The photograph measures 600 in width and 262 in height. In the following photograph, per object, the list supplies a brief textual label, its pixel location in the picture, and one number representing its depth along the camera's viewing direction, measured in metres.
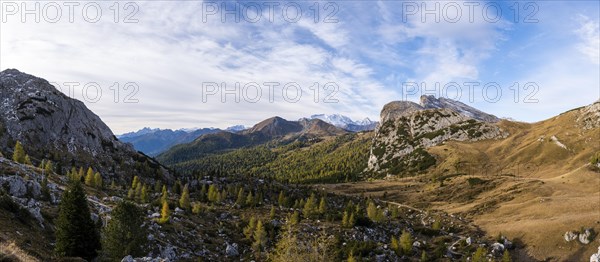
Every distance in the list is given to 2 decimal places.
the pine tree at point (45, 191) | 61.86
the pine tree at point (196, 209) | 84.31
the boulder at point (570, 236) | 77.69
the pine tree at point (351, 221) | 87.44
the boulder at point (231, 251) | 65.68
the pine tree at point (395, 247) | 75.69
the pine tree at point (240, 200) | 104.95
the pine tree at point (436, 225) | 96.18
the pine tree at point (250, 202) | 105.44
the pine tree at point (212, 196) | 109.53
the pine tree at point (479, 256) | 67.49
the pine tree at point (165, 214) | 67.88
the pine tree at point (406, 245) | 76.25
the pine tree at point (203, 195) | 115.67
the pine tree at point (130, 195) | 89.62
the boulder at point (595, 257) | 67.10
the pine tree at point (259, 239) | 67.62
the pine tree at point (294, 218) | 78.01
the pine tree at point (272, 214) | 87.88
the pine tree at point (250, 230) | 73.91
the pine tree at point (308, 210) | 96.31
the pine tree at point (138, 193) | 92.56
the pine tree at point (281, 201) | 120.19
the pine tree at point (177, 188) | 122.02
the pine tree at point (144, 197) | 88.21
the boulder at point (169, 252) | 55.54
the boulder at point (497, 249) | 77.81
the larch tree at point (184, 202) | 85.31
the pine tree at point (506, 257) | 67.81
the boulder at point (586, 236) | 75.56
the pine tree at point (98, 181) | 94.31
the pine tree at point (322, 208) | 102.65
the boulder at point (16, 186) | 58.47
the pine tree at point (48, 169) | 83.19
